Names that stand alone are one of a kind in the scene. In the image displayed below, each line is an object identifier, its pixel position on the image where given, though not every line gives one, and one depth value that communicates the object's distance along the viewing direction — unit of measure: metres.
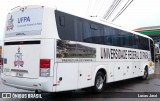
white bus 5.10
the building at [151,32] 27.11
